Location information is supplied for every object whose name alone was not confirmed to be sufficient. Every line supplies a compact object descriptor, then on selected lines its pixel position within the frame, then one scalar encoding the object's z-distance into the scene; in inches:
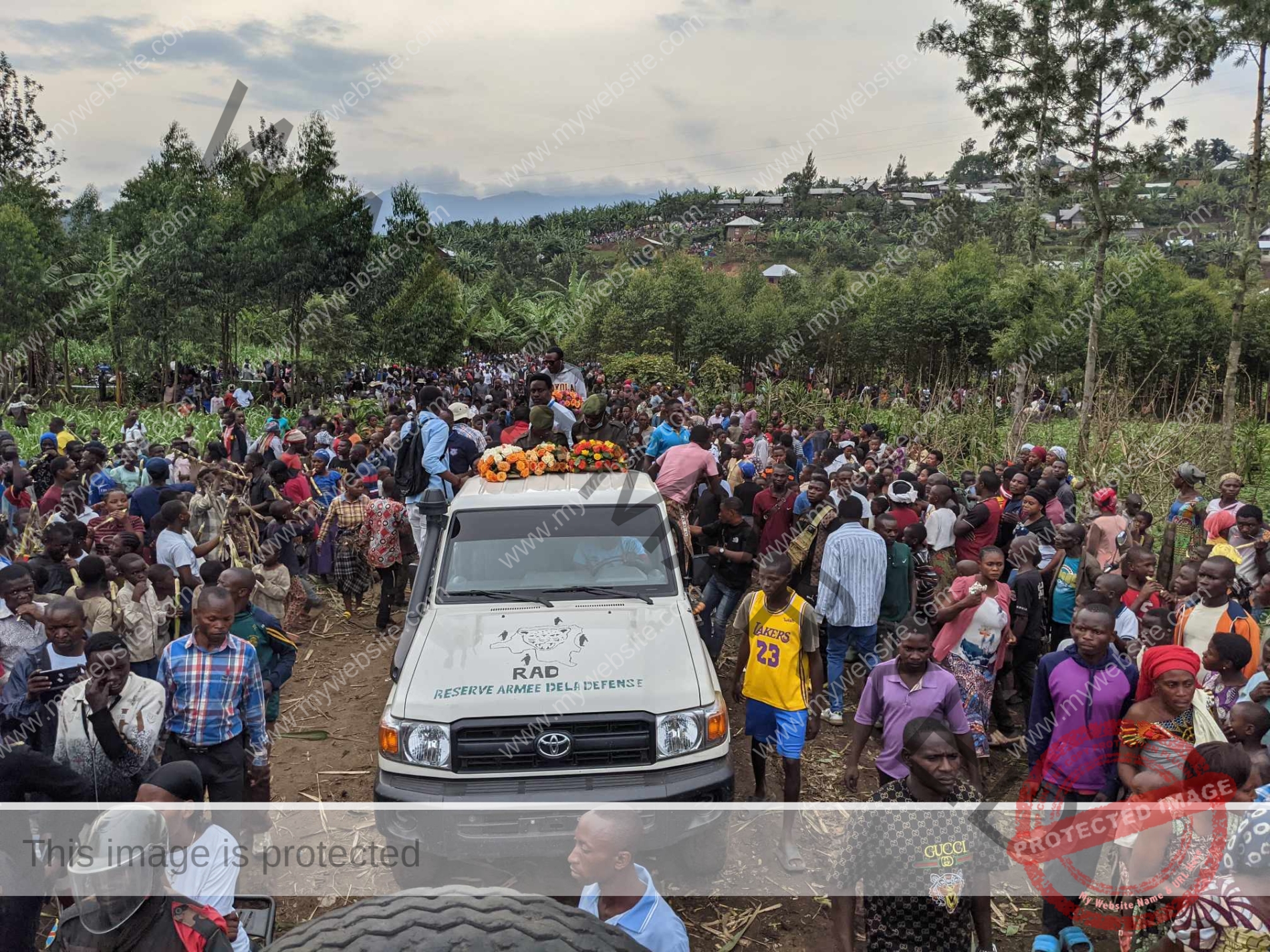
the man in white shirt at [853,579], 269.7
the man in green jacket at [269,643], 207.6
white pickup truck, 174.1
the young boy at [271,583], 279.1
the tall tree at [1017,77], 755.4
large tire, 91.2
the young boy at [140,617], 216.8
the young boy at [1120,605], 216.8
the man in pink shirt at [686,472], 338.0
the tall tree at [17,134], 1251.8
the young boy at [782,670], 205.0
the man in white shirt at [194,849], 122.2
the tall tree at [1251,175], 597.9
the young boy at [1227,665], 184.5
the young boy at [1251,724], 162.7
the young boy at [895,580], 281.4
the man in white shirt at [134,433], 543.2
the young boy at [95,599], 208.7
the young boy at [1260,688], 175.2
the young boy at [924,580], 307.9
